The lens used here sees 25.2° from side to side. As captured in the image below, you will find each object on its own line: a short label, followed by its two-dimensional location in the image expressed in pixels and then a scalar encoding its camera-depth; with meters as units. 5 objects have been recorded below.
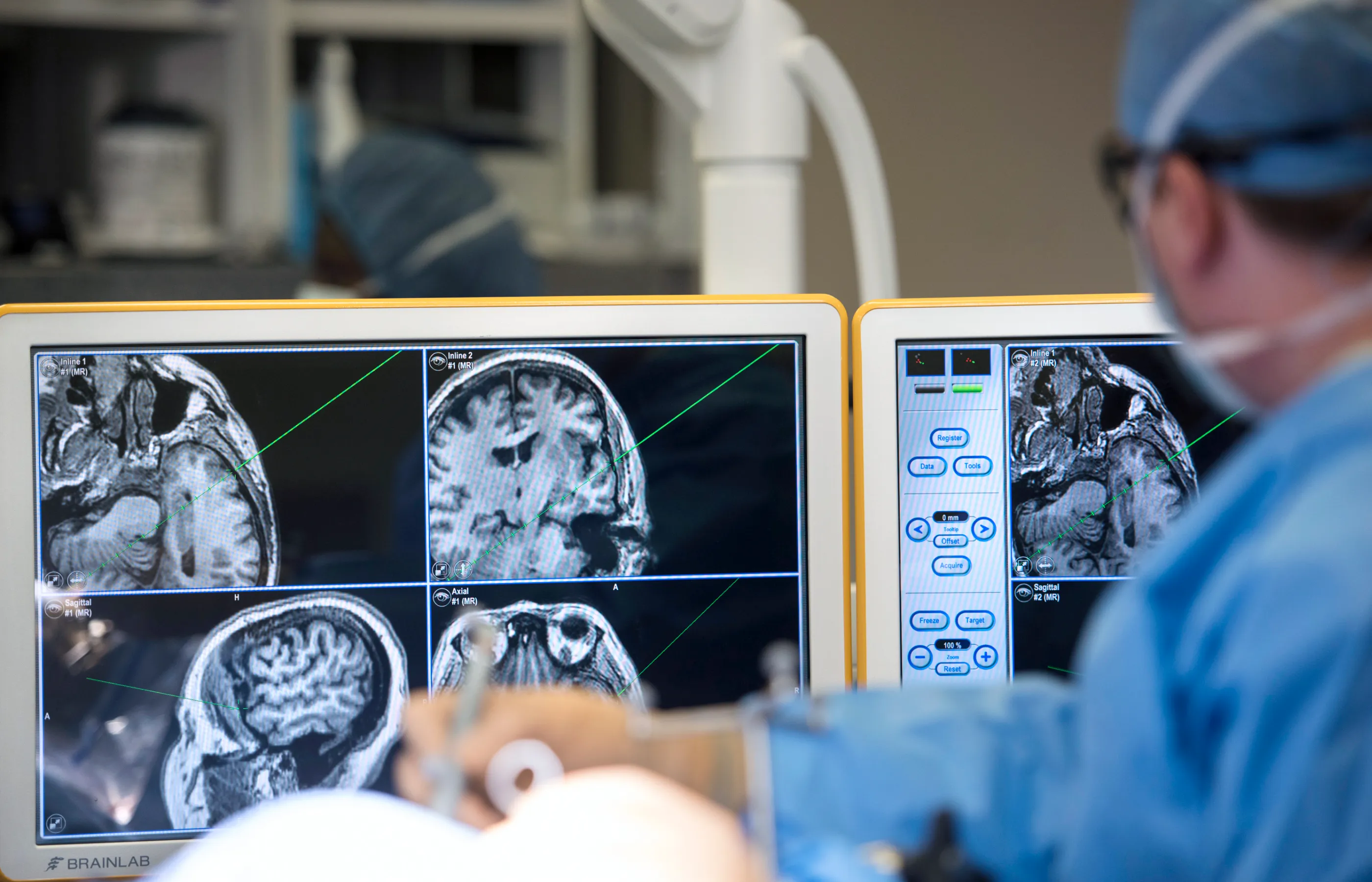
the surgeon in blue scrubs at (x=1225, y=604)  1.82
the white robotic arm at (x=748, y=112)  2.48
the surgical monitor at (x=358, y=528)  2.27
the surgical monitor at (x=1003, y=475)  2.31
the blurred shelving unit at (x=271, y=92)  4.50
